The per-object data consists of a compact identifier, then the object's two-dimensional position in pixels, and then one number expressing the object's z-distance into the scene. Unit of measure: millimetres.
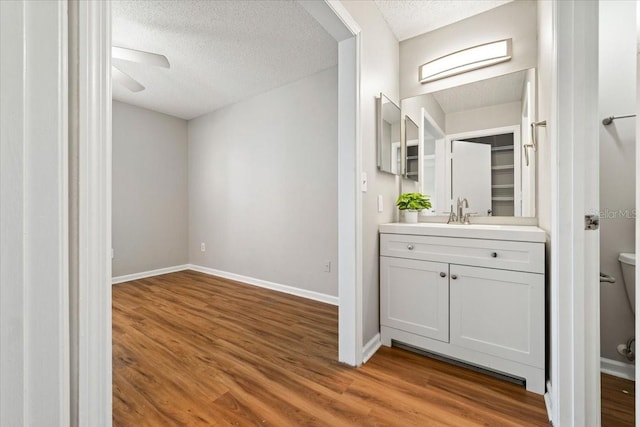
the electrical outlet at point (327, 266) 2954
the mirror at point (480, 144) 1957
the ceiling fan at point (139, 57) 2094
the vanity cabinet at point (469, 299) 1496
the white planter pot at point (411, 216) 2223
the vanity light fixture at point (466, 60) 2010
